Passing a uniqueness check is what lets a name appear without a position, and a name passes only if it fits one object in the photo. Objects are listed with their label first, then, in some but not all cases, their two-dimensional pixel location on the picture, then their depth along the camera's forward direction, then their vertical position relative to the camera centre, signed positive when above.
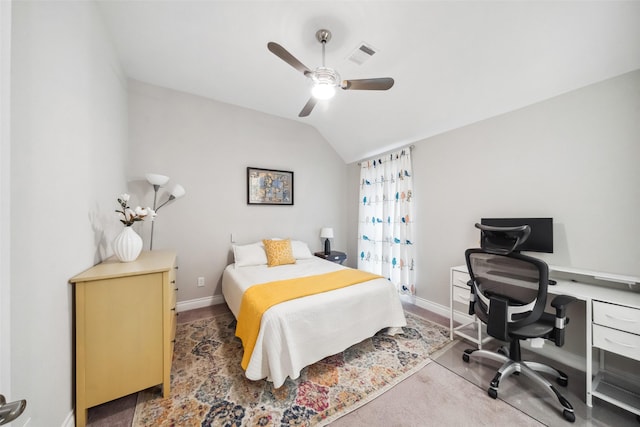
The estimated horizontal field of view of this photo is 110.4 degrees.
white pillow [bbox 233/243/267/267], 3.01 -0.59
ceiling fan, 1.61 +1.06
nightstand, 3.81 -0.76
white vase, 1.70 -0.25
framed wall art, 3.47 +0.43
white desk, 1.39 -0.74
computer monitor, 1.97 -0.20
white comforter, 1.63 -0.94
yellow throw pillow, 3.06 -0.56
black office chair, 1.51 -0.64
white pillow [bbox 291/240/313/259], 3.38 -0.58
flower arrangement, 1.81 -0.01
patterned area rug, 1.46 -1.33
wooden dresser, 1.33 -0.76
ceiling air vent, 2.15 +1.59
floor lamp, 2.57 +0.31
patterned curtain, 3.26 -0.11
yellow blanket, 1.71 -0.71
